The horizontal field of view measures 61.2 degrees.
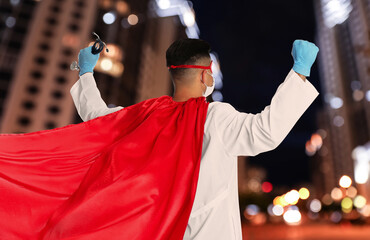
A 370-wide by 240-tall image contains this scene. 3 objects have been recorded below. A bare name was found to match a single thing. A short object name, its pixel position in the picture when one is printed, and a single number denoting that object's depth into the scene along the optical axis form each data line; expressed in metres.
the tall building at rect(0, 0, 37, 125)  49.94
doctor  1.87
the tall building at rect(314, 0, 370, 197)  93.06
